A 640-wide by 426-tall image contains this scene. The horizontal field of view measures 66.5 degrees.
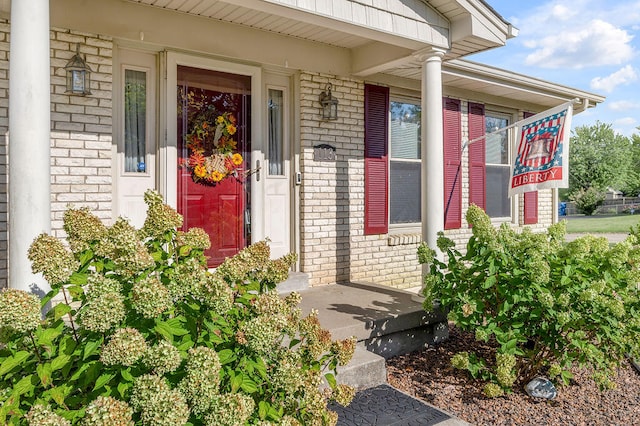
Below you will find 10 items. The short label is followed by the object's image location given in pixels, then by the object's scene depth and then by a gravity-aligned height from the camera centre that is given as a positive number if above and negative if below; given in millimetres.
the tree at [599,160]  38594 +3663
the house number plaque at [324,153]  5273 +588
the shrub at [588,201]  32469 +311
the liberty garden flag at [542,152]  4781 +550
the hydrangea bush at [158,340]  1354 -415
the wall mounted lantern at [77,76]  3865 +1046
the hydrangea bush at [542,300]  3027 -608
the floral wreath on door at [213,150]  4629 +553
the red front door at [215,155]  4590 +497
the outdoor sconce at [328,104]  5254 +1103
